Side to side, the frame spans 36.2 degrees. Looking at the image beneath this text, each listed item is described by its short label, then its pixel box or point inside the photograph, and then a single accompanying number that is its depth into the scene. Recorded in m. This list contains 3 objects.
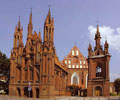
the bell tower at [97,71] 51.91
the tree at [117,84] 65.94
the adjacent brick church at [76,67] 77.12
